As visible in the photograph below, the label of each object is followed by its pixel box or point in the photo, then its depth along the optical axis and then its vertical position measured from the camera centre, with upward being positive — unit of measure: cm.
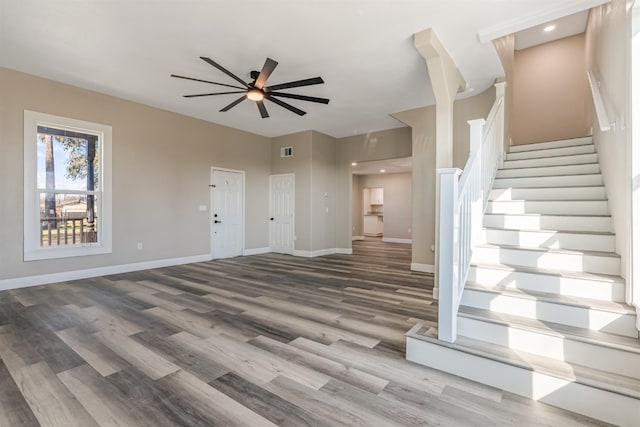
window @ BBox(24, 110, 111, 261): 431 +36
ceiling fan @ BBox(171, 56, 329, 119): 324 +152
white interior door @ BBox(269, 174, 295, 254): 760 -5
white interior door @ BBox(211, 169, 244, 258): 672 -7
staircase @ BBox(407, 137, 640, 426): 168 -75
